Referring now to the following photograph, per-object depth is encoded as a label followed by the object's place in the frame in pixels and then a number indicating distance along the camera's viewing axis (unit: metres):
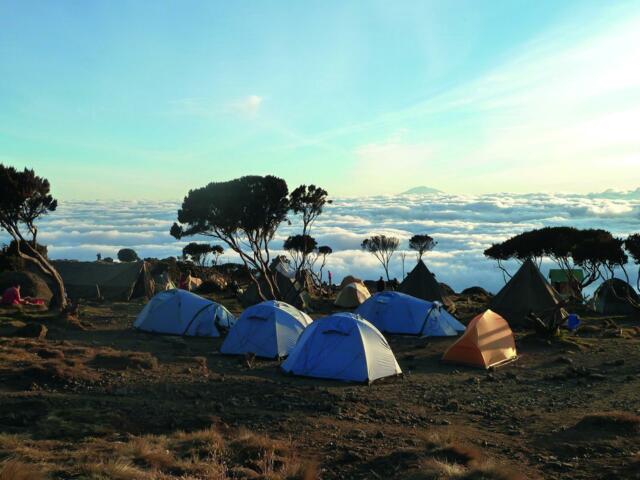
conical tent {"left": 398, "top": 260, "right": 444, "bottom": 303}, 31.70
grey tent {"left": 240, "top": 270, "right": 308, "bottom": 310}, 32.91
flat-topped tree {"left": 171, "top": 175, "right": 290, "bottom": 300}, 30.25
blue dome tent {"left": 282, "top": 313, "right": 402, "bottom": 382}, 14.74
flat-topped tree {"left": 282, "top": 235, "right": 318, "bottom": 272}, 49.81
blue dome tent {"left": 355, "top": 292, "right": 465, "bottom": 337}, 23.31
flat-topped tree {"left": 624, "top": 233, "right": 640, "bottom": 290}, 30.56
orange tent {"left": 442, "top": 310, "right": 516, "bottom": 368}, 17.30
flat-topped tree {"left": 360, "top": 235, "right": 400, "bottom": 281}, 63.78
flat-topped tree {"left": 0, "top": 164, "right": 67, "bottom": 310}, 25.75
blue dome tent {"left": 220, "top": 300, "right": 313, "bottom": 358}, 17.86
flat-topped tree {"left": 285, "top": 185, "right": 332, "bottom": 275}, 32.06
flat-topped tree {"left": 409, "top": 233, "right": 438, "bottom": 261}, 60.38
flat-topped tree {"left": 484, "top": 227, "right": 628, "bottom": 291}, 32.47
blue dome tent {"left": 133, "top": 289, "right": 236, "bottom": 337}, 22.09
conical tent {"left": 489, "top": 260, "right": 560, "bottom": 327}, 26.38
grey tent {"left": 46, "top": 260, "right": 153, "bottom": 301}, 38.97
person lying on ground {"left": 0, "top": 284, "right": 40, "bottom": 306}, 28.23
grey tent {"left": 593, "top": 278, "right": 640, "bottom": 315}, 34.09
